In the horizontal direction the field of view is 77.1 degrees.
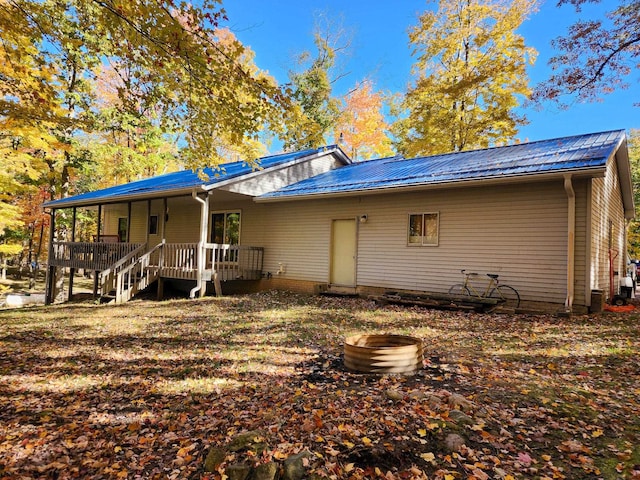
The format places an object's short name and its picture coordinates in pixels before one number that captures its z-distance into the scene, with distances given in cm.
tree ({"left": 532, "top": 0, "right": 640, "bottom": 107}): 897
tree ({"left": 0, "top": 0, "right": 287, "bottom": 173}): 505
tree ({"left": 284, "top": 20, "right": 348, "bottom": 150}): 2423
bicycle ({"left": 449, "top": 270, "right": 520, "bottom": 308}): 893
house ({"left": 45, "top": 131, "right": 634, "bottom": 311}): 851
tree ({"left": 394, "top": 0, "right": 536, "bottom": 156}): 1736
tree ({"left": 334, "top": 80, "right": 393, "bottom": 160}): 2469
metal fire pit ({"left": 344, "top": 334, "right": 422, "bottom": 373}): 452
